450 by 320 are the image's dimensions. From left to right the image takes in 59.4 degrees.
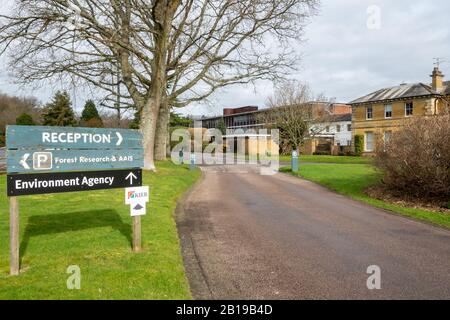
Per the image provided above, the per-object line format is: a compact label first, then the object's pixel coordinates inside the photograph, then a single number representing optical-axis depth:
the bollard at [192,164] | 26.19
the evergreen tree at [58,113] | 62.19
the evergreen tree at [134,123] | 52.12
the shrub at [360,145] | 49.04
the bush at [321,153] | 55.44
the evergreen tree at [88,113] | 70.29
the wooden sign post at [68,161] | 5.96
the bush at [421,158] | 12.12
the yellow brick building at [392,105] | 42.41
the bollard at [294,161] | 25.08
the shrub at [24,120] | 58.96
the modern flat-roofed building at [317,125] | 51.84
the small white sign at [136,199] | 7.10
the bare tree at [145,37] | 17.84
